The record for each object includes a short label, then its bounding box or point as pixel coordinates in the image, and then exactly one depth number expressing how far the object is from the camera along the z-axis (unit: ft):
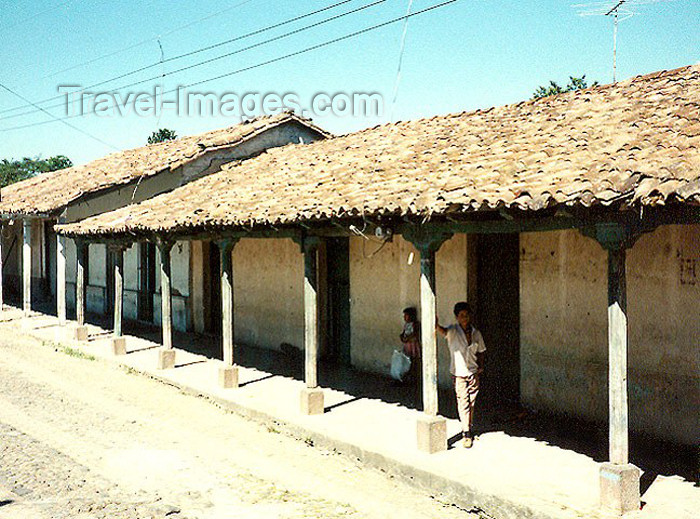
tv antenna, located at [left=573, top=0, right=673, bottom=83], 31.75
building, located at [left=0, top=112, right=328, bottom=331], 55.42
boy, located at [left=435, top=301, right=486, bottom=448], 25.40
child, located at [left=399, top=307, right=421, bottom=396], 34.53
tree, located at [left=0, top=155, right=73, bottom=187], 238.46
